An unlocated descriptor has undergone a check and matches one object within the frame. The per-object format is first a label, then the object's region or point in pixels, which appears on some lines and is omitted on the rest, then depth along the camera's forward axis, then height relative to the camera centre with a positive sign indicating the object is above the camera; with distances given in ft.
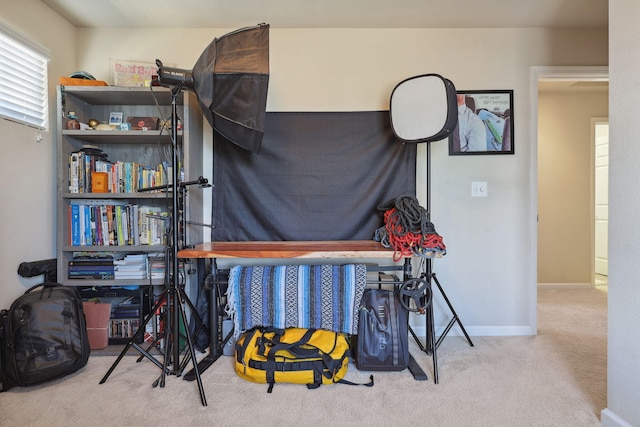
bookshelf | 7.21 +0.35
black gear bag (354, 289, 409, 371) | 6.53 -2.52
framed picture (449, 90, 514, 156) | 8.31 +2.26
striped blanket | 6.56 -1.78
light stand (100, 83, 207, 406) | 6.02 -1.74
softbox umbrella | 5.87 +2.36
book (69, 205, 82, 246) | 7.34 -0.36
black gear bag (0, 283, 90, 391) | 5.86 -2.40
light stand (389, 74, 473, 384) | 6.45 +1.98
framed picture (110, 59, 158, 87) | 8.04 +3.37
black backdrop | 8.17 +0.75
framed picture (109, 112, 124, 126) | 7.98 +2.23
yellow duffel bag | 6.01 -2.79
